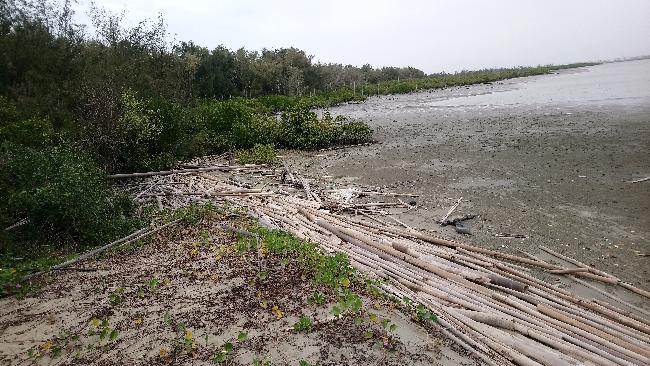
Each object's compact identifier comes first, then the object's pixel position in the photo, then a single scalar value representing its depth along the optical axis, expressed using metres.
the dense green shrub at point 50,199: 7.19
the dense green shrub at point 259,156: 15.43
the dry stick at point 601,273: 5.93
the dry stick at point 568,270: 6.48
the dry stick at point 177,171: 11.61
